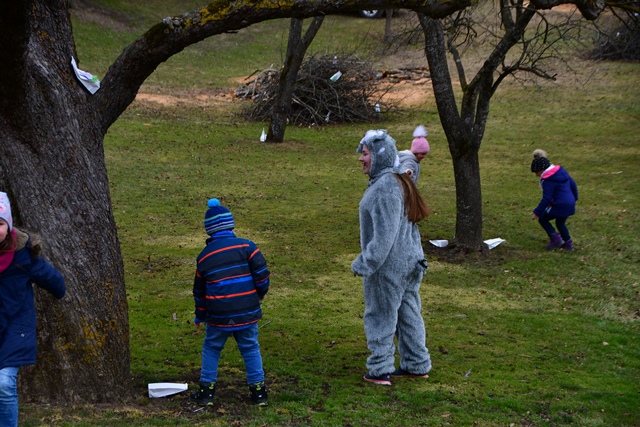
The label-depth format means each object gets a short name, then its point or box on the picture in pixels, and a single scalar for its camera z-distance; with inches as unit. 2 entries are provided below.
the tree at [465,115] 427.8
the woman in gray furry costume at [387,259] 229.8
